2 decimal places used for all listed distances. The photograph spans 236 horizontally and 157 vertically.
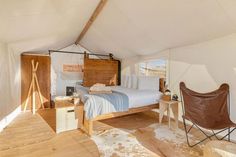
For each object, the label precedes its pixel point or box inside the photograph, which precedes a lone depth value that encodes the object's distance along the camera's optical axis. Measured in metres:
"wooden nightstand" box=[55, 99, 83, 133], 2.32
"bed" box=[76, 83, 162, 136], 2.25
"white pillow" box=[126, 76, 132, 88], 3.50
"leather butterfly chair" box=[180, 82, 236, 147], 1.96
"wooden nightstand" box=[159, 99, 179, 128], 2.68
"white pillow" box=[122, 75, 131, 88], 3.54
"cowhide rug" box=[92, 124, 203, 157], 1.78
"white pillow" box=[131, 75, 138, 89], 3.33
